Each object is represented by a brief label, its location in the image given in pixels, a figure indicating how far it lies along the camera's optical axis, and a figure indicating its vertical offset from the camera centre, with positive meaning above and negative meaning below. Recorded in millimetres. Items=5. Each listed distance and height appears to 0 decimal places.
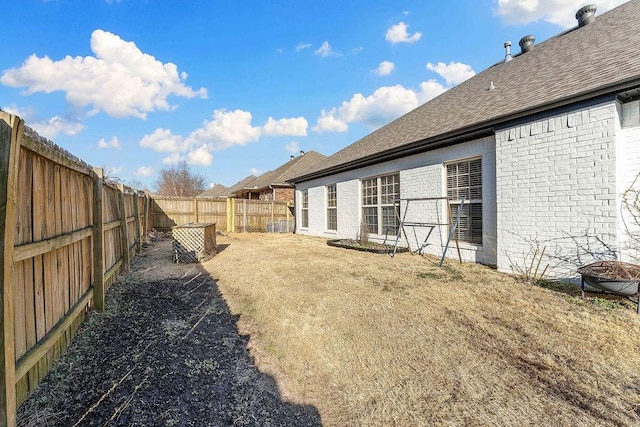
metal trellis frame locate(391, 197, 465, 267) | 7227 -415
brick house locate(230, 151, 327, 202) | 21469 +2392
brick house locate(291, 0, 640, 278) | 4539 +1019
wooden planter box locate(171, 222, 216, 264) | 7676 -794
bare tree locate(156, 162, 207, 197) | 48031 +5097
